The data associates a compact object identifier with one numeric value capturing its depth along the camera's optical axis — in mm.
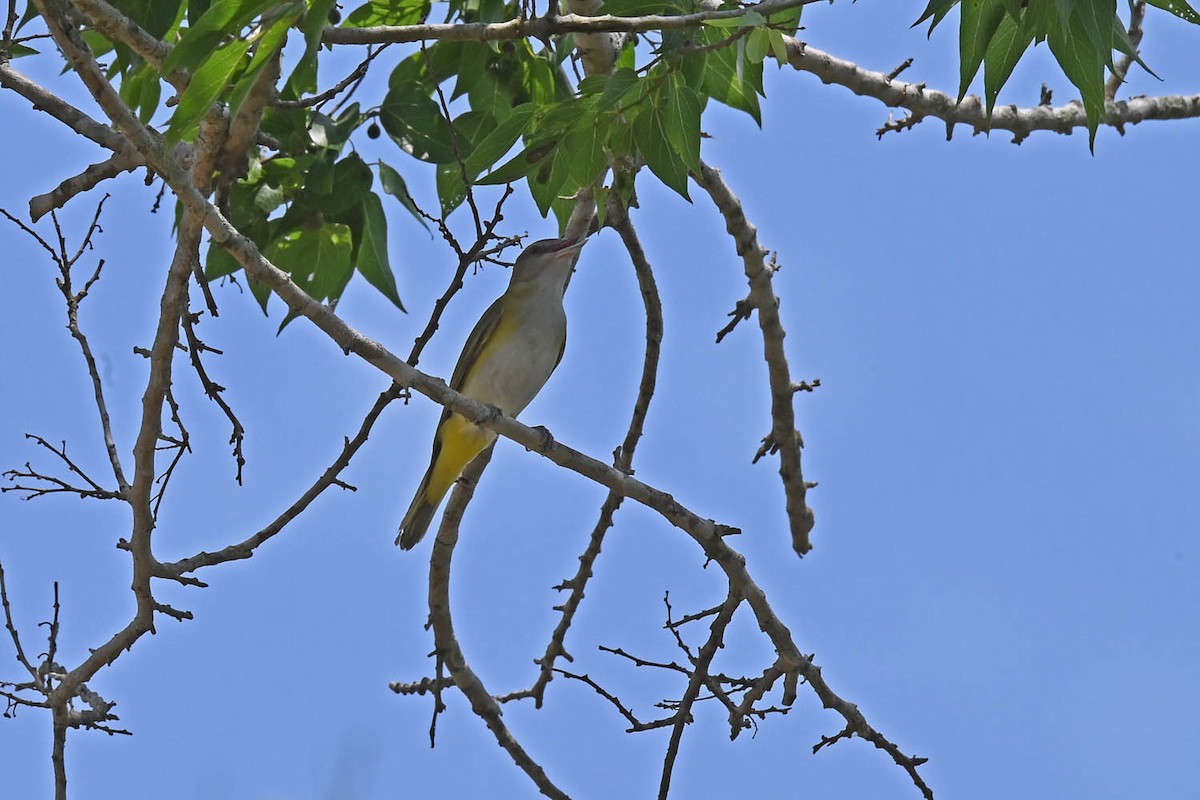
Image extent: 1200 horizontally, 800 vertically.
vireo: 15500
